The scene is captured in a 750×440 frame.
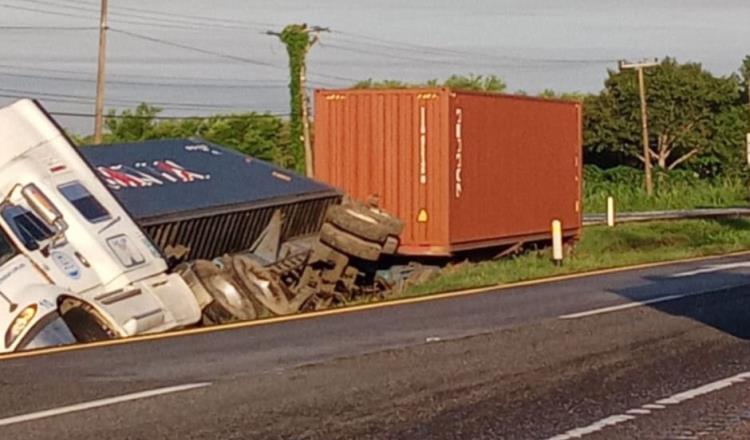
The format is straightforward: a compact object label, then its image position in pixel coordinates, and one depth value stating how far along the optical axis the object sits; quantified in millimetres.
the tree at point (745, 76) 100338
